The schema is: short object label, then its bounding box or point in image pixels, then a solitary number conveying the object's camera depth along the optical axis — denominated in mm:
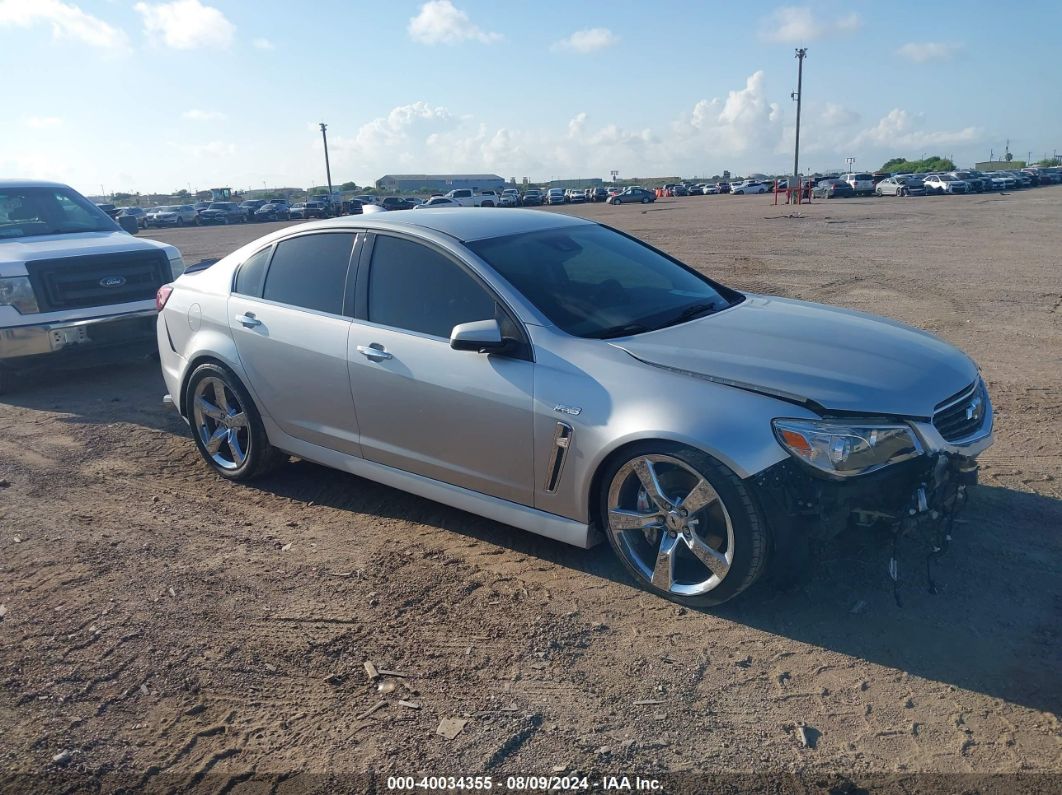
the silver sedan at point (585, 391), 3525
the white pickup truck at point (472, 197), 58741
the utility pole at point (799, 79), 72062
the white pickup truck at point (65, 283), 8055
